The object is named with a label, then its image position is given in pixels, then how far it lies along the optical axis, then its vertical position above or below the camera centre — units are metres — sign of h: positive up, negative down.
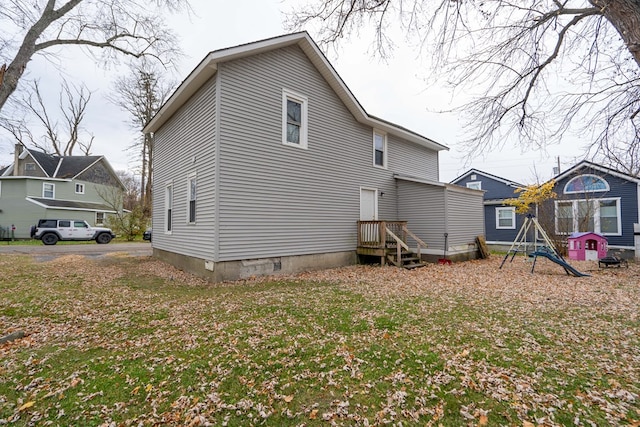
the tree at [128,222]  23.33 +0.07
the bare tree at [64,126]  26.31 +9.51
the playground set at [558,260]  8.45 -1.11
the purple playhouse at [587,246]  11.69 -0.96
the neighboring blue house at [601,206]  13.65 +0.86
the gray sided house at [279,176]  7.94 +1.62
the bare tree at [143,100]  22.58 +9.87
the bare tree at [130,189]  35.08 +4.56
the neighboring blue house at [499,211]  18.09 +0.76
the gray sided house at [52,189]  22.86 +2.95
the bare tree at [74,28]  6.89 +6.34
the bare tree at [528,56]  5.34 +3.33
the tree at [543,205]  14.39 +0.95
